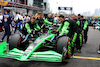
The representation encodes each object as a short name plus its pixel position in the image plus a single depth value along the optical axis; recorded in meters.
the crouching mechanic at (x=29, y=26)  4.33
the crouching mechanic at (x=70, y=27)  3.96
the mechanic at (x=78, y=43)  4.58
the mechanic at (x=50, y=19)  6.66
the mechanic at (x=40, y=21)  5.80
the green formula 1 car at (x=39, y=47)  2.94
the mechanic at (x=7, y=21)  5.82
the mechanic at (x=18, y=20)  8.39
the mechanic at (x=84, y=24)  5.95
